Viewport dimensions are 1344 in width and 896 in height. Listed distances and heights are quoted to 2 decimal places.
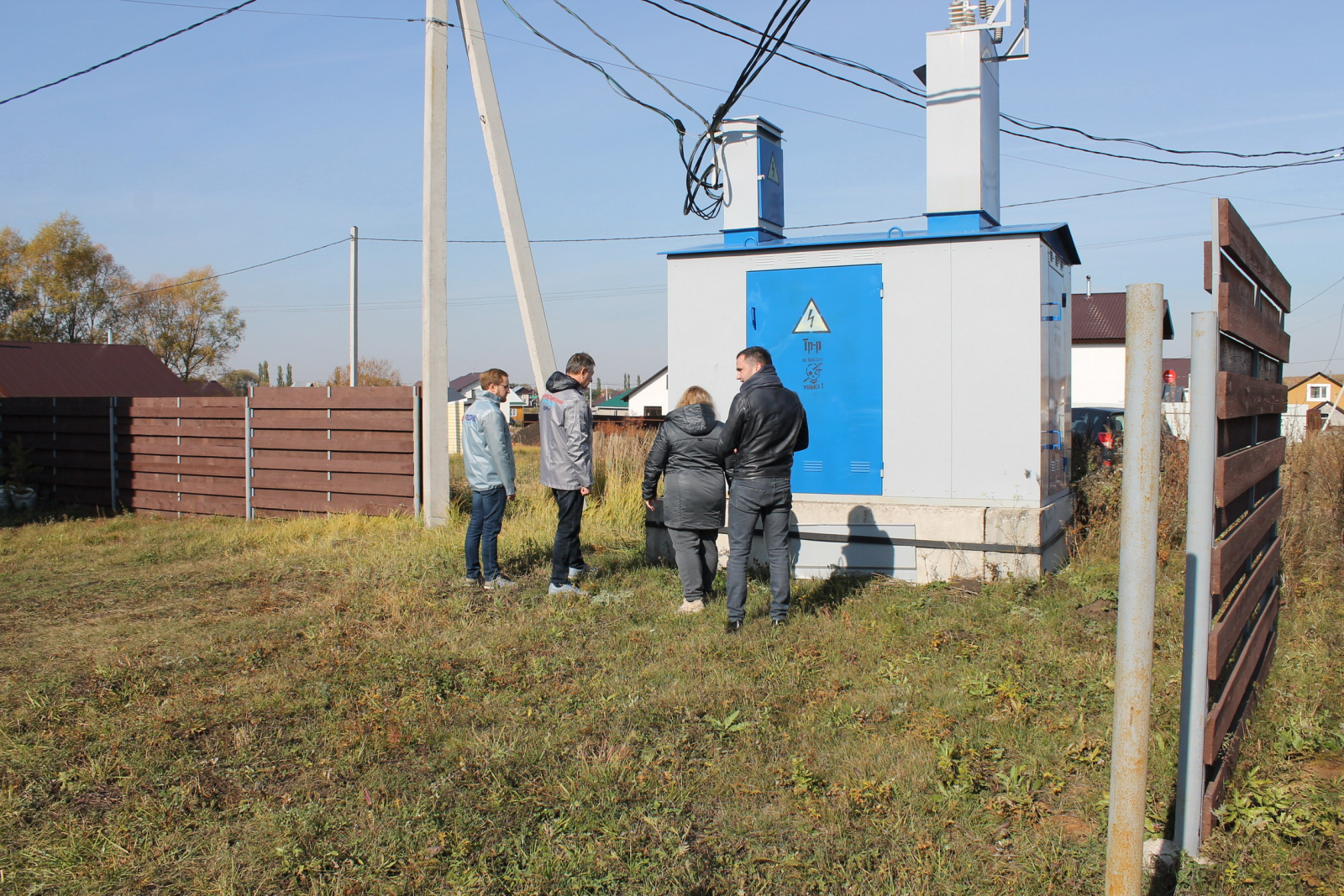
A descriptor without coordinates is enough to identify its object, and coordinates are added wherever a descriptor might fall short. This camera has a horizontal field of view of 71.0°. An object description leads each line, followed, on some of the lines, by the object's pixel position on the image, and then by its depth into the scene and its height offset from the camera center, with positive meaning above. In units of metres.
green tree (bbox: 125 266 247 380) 54.84 +6.54
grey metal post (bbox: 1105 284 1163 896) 2.10 -0.32
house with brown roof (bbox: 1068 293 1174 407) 34.97 +2.87
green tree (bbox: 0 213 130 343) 47.84 +7.68
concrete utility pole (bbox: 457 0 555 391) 10.07 +2.61
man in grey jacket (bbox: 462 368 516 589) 7.18 -0.24
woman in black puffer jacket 6.46 -0.35
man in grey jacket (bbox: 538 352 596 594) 7.10 -0.16
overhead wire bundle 8.38 +2.79
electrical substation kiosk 6.99 +0.61
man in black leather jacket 5.85 -0.20
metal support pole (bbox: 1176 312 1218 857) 2.63 -0.27
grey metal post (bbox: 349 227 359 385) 24.77 +3.52
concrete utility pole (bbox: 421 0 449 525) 10.02 +1.79
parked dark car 9.26 -0.01
